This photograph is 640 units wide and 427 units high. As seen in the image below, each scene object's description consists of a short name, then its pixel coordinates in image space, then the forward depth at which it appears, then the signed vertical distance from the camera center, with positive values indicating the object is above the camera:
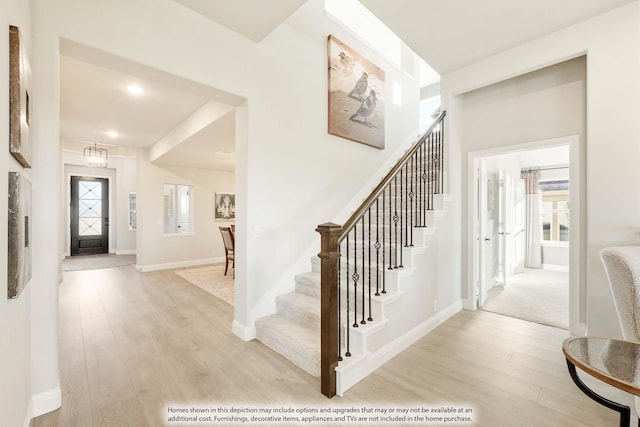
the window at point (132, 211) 9.41 +0.04
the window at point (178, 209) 7.19 +0.08
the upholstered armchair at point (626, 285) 1.32 -0.36
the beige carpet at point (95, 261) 6.94 -1.35
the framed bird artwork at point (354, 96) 4.00 +1.79
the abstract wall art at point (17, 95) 1.25 +0.54
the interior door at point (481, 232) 3.99 -0.29
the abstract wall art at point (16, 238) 1.23 -0.12
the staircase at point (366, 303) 2.08 -0.89
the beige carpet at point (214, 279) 4.64 -1.33
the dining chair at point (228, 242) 5.71 -0.63
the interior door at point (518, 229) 6.28 -0.41
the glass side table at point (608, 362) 0.98 -0.58
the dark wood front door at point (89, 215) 8.92 -0.10
